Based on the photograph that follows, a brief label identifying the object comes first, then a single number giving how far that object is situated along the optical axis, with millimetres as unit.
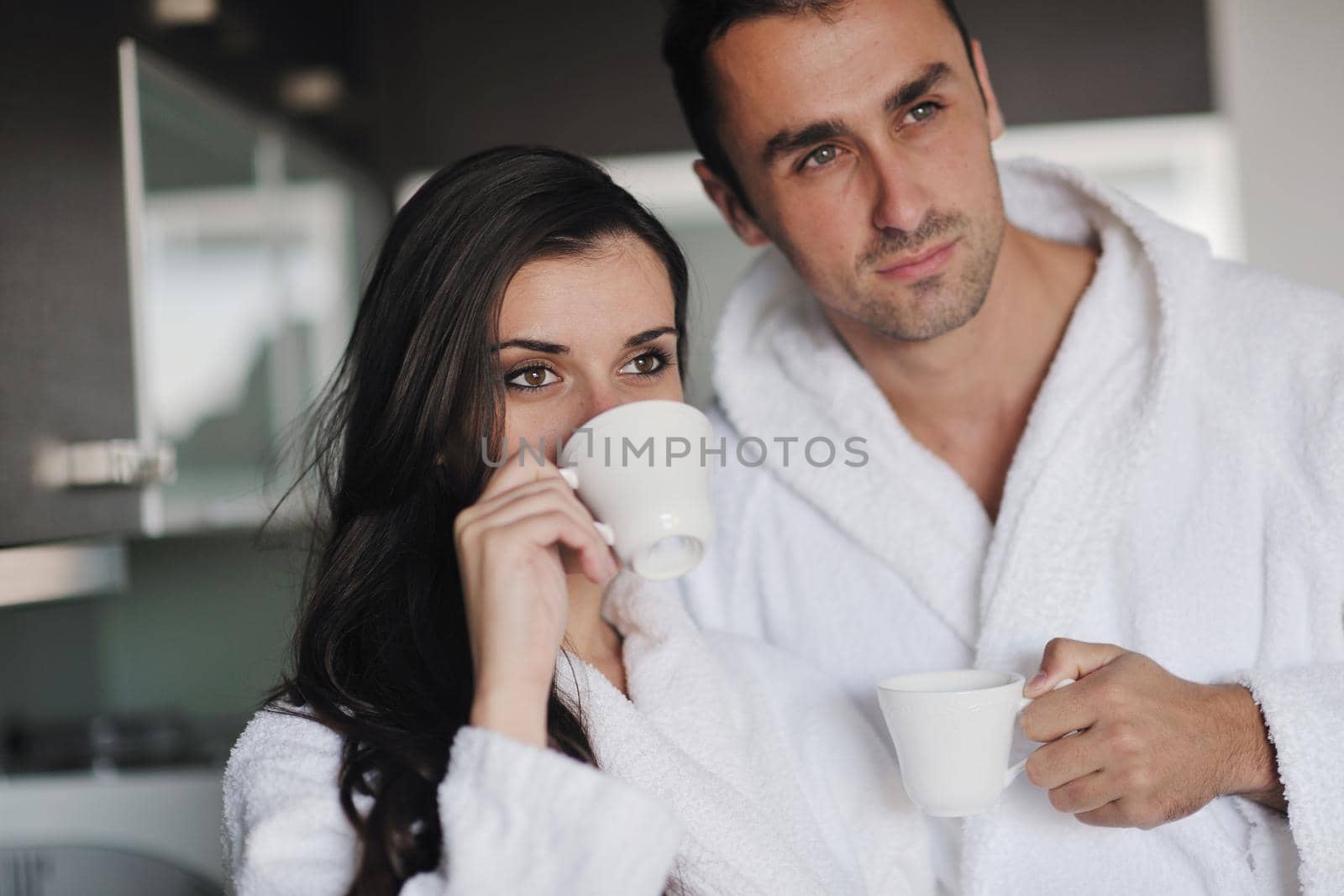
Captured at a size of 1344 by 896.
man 1149
